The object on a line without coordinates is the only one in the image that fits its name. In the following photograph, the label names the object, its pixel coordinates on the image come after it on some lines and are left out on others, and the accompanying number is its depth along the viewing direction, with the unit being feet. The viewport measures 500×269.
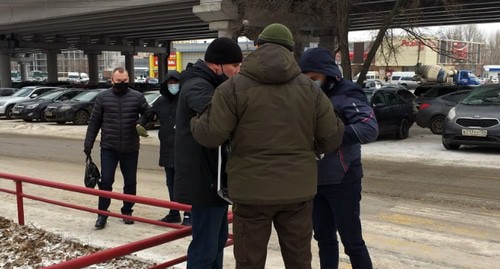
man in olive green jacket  8.18
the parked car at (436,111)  51.42
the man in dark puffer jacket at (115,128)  19.24
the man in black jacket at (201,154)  9.80
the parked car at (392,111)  46.65
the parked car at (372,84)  144.58
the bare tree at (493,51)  344.69
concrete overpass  75.92
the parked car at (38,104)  69.62
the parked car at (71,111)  65.41
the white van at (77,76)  326.59
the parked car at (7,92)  88.94
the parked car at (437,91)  65.16
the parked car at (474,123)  37.78
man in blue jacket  10.75
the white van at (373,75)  240.16
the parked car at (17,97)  75.61
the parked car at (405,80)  201.01
